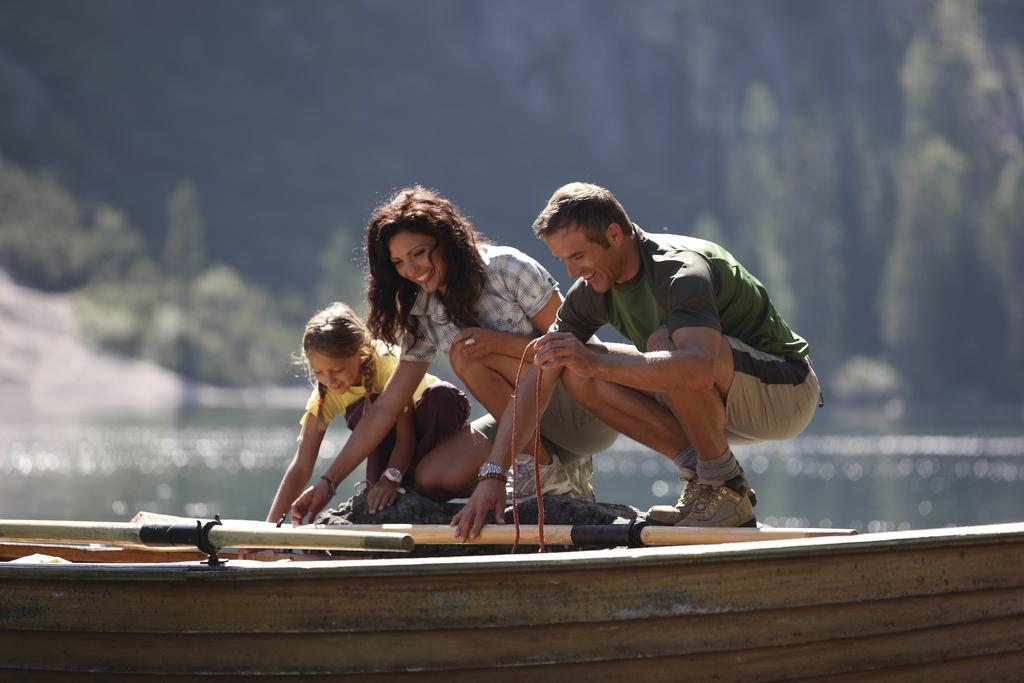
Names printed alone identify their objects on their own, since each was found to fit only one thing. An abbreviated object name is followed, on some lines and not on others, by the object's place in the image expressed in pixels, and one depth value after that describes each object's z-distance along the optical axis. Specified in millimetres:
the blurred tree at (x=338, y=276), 160500
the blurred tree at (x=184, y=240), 159625
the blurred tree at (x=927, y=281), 147875
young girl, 12250
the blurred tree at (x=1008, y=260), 146375
